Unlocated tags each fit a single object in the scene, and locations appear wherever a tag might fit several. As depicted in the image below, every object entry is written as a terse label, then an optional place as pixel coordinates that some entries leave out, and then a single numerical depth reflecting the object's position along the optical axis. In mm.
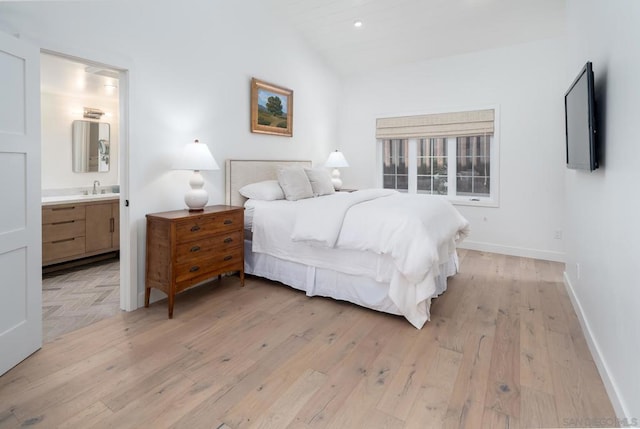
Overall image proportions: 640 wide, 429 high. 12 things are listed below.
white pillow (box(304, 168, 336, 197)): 4328
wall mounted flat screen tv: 1969
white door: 1925
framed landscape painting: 4148
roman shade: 4721
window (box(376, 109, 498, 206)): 4812
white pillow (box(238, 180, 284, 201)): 3834
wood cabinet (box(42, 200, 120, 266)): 3812
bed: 2625
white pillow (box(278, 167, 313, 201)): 3973
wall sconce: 4562
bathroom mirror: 4492
